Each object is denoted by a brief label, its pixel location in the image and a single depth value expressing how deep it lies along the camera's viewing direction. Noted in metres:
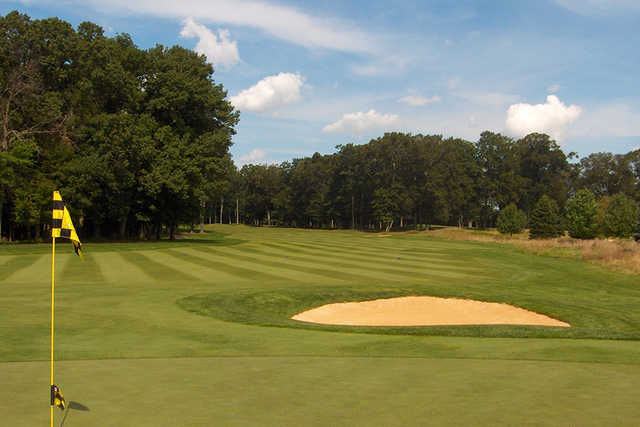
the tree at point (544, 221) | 76.25
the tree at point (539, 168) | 111.68
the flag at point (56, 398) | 5.07
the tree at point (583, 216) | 74.06
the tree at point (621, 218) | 70.69
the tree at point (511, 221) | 80.69
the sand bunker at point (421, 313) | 15.79
